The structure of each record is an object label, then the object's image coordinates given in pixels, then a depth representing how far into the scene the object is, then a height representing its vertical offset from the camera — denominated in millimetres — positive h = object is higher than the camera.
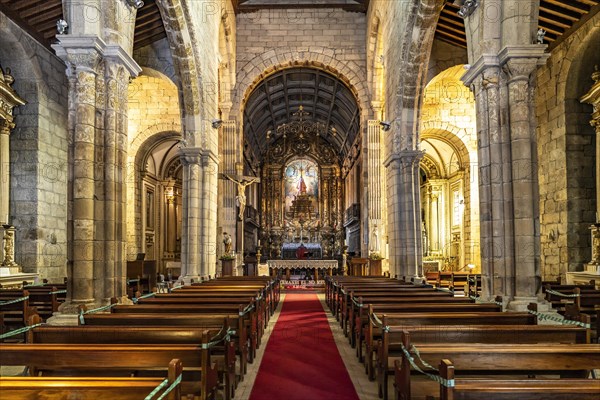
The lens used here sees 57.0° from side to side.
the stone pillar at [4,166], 11836 +1473
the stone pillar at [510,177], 7496 +726
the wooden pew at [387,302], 7492 -1001
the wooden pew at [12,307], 7891 -1111
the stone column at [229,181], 19609 +1826
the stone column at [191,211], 13852 +537
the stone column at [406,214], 13938 +420
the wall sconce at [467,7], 8257 +3367
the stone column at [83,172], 6938 +776
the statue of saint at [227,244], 17412 -385
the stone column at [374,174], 19375 +2002
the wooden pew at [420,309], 6629 -962
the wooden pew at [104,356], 3598 -818
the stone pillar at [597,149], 11023 +1676
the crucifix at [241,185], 19031 +1647
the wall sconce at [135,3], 7844 +3278
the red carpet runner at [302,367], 5395 -1614
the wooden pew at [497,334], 4570 -883
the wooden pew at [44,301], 8367 -1049
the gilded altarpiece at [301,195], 32531 +2170
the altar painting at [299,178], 33844 +3267
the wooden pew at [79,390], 2725 -776
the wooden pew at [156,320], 5484 -877
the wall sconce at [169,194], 23984 +1680
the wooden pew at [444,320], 5598 -929
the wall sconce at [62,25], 6742 +2552
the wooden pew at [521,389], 2752 -810
